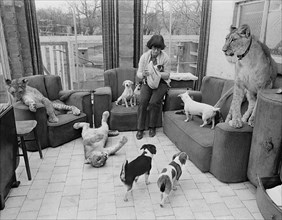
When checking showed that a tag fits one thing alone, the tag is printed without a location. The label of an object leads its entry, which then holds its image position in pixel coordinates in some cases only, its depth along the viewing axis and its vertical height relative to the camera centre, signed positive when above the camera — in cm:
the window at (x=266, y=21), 272 +25
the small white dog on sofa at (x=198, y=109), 279 -78
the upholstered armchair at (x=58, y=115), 286 -90
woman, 324 -63
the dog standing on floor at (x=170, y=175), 201 -111
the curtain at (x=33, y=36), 363 +4
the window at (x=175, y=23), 425 +30
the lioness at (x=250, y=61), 212 -17
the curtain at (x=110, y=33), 393 +11
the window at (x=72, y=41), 405 -2
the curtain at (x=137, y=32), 406 +13
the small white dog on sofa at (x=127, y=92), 353 -73
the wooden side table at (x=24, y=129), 234 -85
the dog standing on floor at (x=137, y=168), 205 -107
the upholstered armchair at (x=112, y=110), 343 -97
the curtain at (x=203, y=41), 419 -1
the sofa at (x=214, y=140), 226 -100
